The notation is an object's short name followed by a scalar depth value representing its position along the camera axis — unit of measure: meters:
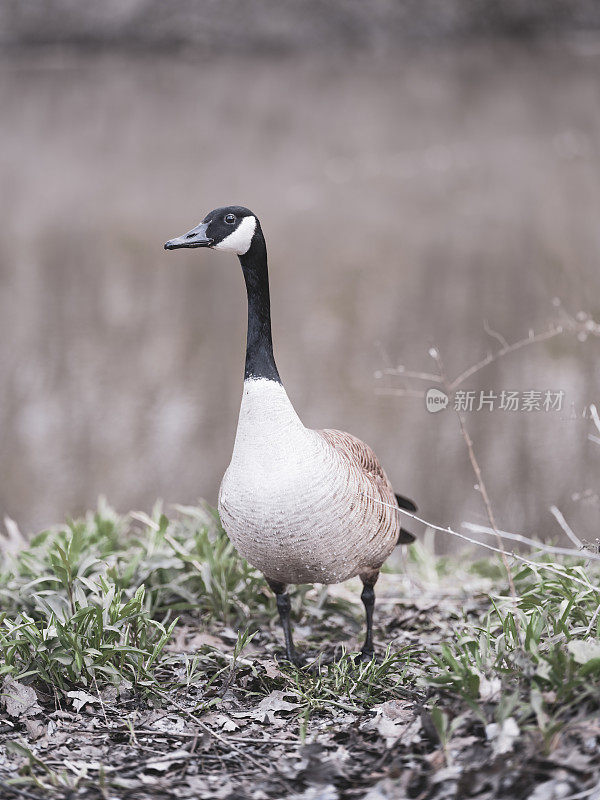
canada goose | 6.39
